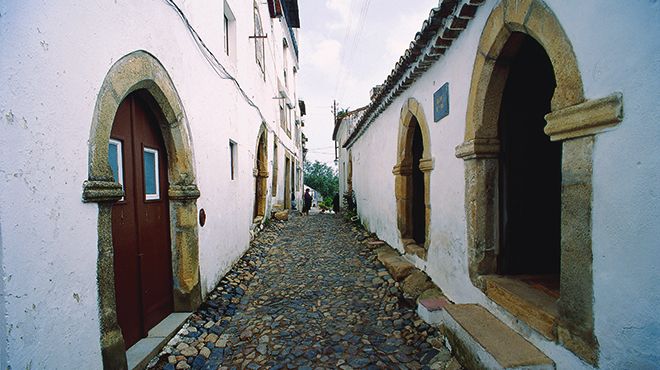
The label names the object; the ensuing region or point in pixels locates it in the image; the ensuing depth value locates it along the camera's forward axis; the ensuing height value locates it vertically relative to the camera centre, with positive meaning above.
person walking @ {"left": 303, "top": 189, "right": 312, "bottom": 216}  14.82 -1.26
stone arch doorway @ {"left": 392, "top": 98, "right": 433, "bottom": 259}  5.01 -0.15
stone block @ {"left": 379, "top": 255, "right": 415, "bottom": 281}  4.37 -1.33
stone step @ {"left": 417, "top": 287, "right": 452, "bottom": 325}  3.15 -1.35
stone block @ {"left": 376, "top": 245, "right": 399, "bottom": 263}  5.42 -1.37
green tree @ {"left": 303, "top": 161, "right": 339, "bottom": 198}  33.38 -0.42
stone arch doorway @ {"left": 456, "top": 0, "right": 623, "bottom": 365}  1.67 +0.17
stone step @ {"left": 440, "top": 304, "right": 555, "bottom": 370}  1.90 -1.13
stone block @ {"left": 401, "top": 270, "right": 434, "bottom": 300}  3.77 -1.35
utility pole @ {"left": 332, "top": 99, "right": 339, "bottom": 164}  32.49 +6.86
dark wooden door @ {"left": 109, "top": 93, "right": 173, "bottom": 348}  2.56 -0.40
